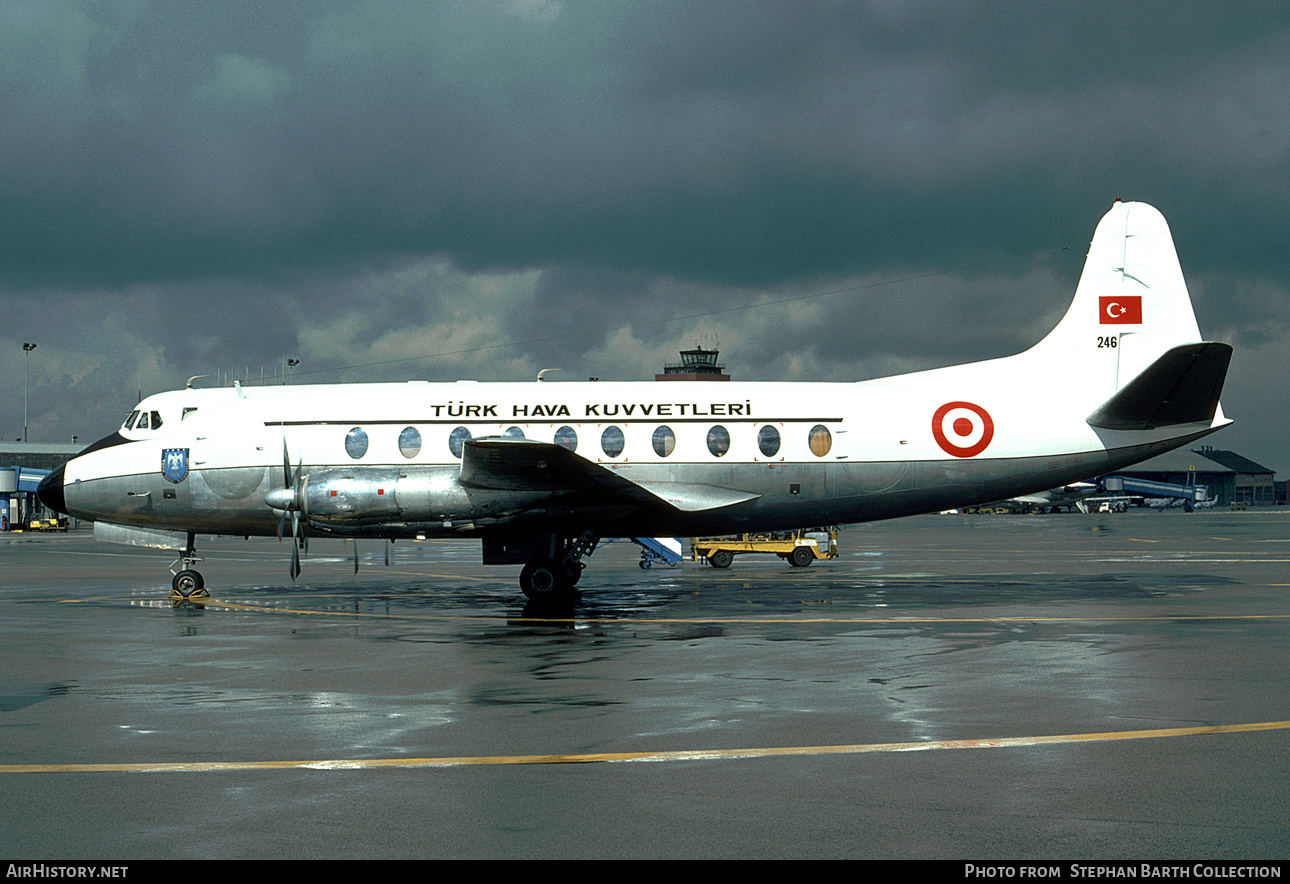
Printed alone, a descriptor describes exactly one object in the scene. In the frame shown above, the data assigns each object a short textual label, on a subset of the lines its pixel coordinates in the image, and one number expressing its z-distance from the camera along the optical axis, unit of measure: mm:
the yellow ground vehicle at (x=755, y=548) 37562
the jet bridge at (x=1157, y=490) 146875
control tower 158862
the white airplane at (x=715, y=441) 25203
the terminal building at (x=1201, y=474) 194250
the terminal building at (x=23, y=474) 87375
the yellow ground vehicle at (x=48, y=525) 85288
